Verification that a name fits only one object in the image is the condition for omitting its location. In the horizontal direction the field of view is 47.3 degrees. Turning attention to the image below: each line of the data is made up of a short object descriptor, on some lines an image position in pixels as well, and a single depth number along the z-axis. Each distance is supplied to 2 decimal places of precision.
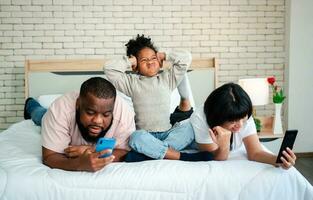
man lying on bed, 1.54
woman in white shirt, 1.64
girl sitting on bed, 1.93
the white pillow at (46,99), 3.23
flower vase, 3.19
